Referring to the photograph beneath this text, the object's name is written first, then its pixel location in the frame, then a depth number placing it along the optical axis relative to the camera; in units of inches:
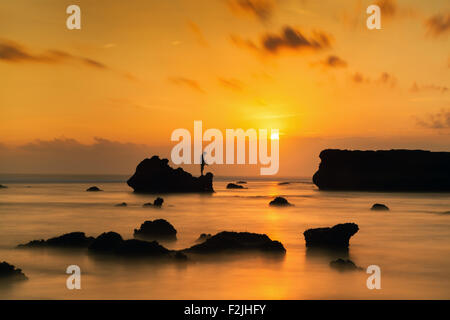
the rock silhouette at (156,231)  933.8
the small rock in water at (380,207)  2004.4
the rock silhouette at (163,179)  3179.1
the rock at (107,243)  720.3
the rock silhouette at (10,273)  596.4
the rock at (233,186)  4730.8
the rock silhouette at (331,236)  803.4
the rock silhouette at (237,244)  738.8
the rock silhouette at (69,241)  788.0
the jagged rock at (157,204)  2016.5
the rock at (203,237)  870.8
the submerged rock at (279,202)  2125.0
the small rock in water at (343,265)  706.8
